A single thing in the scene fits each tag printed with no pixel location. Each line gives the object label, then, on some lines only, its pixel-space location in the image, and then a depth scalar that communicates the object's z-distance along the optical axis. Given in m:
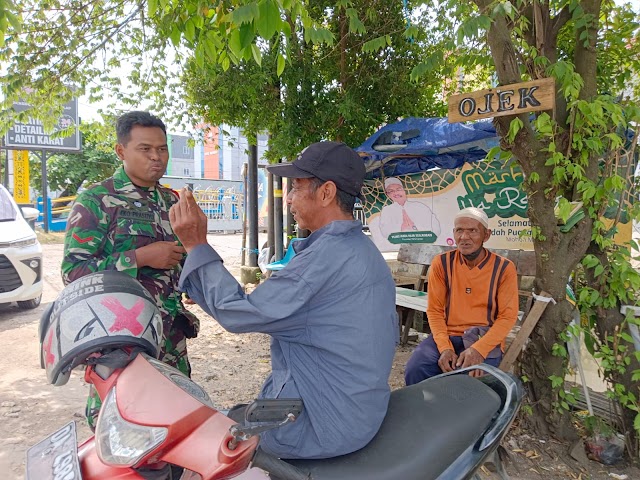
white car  6.28
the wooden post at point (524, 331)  3.09
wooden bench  3.11
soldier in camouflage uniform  1.99
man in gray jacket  1.39
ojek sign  2.70
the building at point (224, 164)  42.44
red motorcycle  1.17
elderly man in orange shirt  3.14
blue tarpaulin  4.90
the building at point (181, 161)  42.22
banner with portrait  4.89
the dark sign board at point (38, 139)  17.83
